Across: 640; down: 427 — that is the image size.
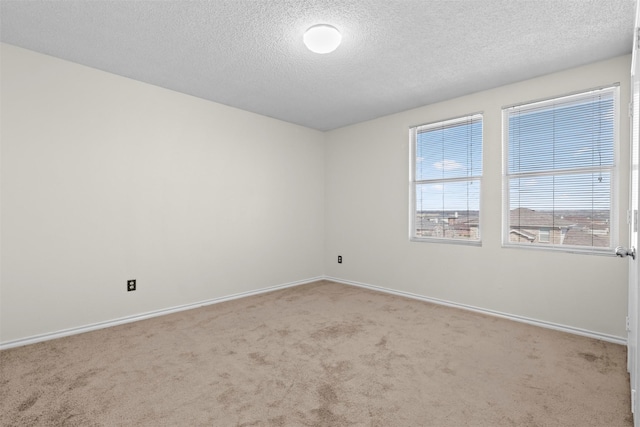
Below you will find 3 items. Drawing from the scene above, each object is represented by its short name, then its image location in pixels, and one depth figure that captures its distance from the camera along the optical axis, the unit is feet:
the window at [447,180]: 12.48
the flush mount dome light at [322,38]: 7.76
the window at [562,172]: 9.62
